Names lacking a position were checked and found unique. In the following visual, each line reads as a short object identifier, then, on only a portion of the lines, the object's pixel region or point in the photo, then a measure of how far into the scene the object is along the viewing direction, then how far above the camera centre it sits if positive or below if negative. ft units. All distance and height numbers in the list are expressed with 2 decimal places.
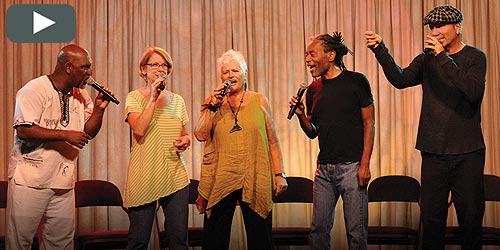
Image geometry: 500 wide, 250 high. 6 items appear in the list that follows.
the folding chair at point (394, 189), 21.09 -1.71
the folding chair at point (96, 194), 20.65 -1.76
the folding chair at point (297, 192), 21.25 -1.80
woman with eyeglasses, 14.71 -0.64
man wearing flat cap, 13.69 +0.04
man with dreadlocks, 14.90 -0.12
